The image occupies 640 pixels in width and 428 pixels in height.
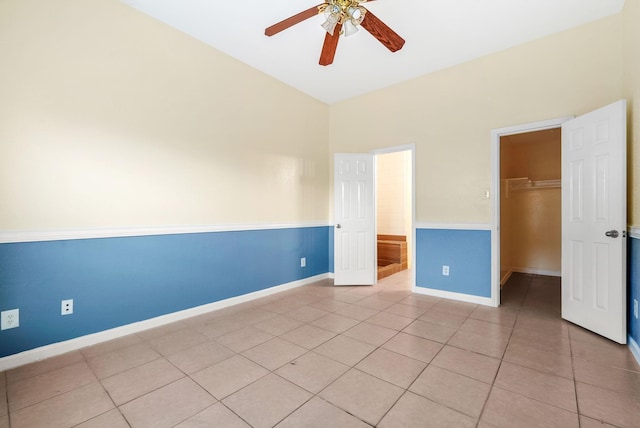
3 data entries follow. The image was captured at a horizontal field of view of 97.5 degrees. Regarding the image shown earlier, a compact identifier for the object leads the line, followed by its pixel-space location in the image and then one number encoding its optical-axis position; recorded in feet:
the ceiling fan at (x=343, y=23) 6.47
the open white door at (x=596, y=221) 7.51
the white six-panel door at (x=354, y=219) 13.88
